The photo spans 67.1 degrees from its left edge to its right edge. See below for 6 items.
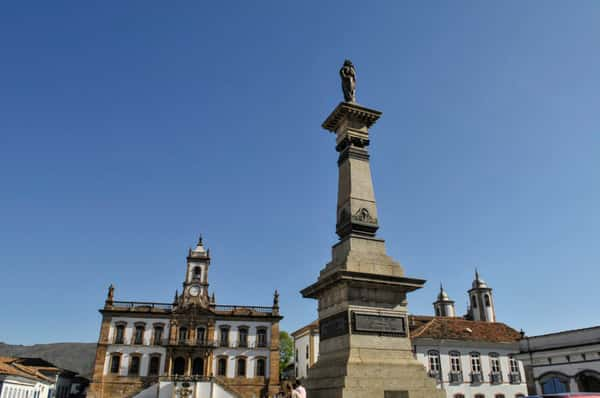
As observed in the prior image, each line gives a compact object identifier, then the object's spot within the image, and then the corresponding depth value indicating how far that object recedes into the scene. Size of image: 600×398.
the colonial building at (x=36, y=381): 24.28
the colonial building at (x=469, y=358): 34.25
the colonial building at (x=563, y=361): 23.80
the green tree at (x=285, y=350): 65.36
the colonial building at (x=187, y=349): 41.84
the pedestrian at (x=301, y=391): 8.17
